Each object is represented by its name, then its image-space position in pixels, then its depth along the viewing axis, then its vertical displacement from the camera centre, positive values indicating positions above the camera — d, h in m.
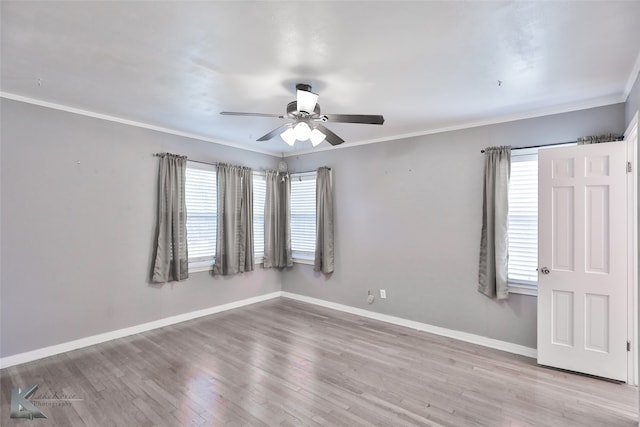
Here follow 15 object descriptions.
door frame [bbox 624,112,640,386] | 2.81 -0.43
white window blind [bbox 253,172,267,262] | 5.50 +0.07
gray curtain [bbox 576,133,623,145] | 3.05 +0.77
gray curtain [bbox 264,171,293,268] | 5.61 -0.09
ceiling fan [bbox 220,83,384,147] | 2.59 +0.83
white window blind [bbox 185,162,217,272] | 4.61 +0.03
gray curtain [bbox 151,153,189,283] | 4.17 -0.10
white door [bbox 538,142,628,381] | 2.90 -0.40
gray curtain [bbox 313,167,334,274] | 5.16 -0.09
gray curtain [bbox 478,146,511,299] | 3.58 -0.07
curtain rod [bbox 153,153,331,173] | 4.22 +0.80
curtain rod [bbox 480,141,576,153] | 3.31 +0.78
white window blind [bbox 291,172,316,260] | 5.52 +0.02
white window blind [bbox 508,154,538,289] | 3.48 -0.04
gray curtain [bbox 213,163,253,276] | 4.88 -0.08
